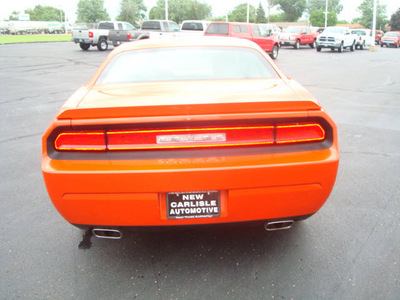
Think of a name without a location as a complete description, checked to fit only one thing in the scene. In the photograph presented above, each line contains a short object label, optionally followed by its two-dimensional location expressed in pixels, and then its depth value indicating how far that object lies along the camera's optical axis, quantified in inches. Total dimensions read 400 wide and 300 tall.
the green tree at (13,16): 5696.4
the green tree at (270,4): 4386.8
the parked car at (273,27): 1386.6
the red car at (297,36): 1300.4
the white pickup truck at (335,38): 1174.3
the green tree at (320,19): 3865.7
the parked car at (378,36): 2065.7
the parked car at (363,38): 1354.2
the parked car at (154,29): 989.4
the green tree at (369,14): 4073.3
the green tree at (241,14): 4065.0
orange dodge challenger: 93.7
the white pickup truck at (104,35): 1021.8
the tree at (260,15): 3907.7
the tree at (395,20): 3056.1
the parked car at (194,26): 1017.5
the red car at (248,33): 844.6
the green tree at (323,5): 5260.8
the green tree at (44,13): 5300.2
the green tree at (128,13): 3307.1
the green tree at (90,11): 3344.0
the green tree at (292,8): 4325.8
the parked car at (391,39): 1685.5
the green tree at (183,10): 3492.4
